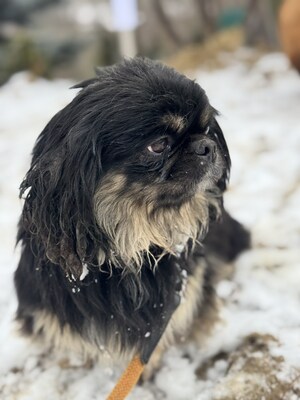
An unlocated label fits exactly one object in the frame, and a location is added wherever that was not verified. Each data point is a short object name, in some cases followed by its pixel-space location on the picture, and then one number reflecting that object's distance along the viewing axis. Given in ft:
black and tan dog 2.13
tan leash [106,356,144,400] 2.38
